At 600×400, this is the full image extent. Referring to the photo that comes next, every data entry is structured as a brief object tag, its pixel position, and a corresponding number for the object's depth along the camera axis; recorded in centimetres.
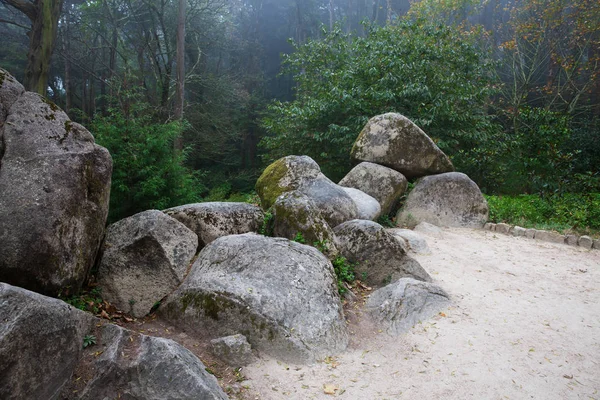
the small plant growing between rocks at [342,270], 513
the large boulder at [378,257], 530
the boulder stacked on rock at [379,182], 838
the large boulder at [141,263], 421
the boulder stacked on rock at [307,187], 657
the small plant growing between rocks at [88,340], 318
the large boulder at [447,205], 838
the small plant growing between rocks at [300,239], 521
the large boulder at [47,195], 335
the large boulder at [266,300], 374
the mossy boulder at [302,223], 527
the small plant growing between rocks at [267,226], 567
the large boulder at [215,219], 536
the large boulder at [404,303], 435
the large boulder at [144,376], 278
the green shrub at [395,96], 1115
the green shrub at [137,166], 701
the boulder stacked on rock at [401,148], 873
